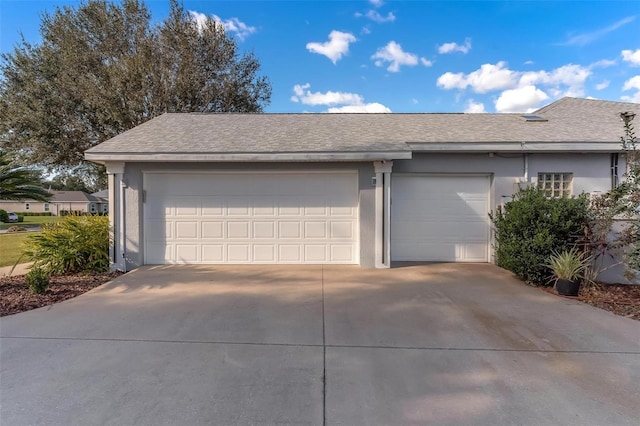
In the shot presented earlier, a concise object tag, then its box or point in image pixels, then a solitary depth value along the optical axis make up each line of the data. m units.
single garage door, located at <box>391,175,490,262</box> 8.41
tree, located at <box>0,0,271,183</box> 14.20
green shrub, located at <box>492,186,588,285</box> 6.40
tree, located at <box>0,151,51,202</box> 6.53
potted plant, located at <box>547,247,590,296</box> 5.95
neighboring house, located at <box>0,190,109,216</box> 51.62
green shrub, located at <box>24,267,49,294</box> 5.74
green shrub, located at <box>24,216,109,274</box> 7.26
